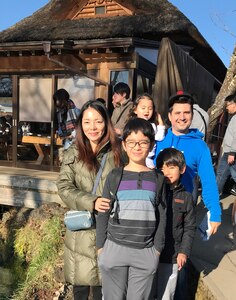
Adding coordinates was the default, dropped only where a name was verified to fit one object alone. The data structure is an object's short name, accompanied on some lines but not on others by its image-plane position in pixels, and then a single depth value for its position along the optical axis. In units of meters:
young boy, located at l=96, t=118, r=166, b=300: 1.85
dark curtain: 4.06
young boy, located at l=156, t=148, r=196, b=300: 2.16
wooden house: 6.98
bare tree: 5.93
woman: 2.09
